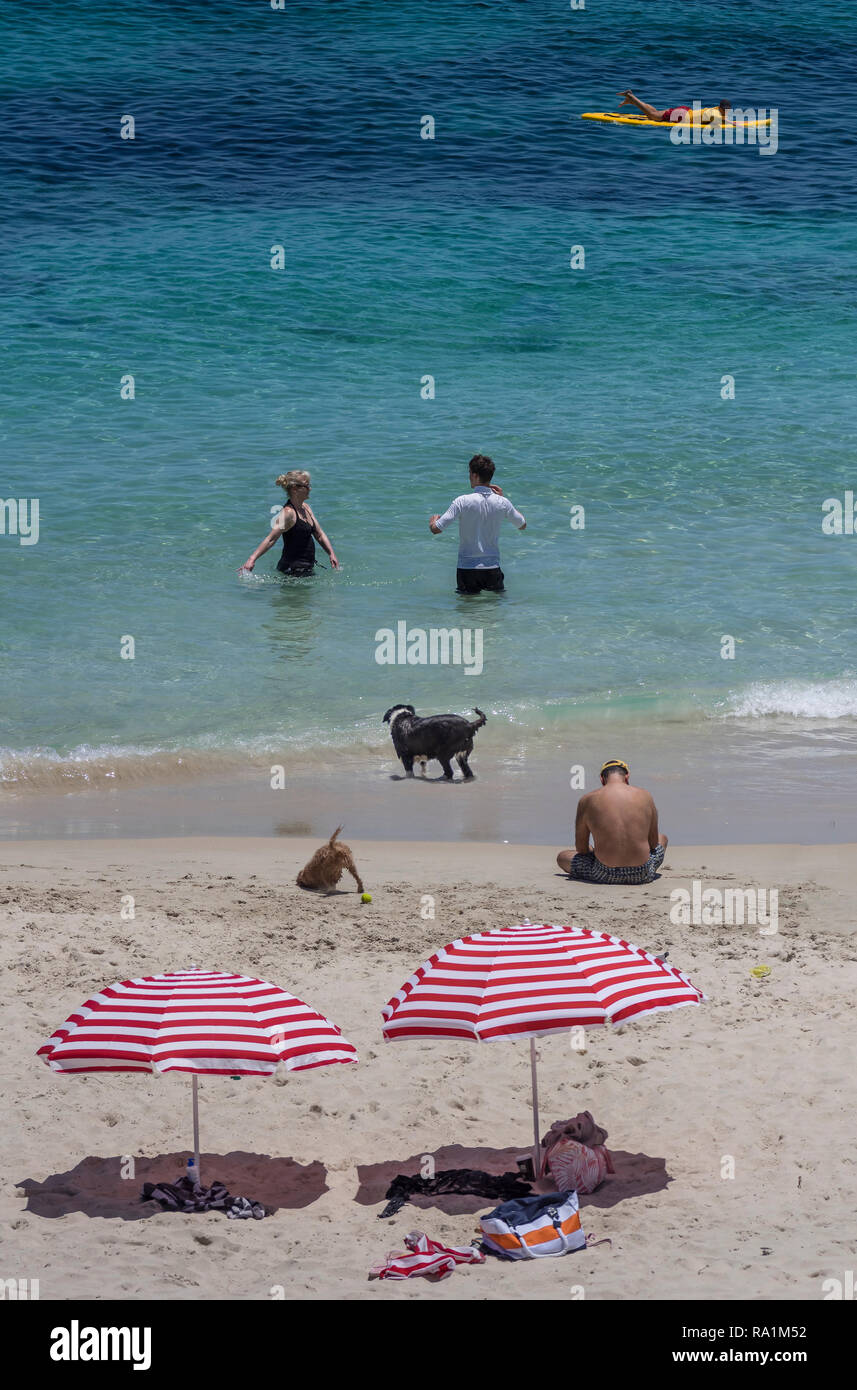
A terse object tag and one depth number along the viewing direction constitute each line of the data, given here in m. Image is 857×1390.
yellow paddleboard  68.00
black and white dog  22.56
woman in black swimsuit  30.39
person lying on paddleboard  66.62
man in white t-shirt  29.02
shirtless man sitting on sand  18.86
